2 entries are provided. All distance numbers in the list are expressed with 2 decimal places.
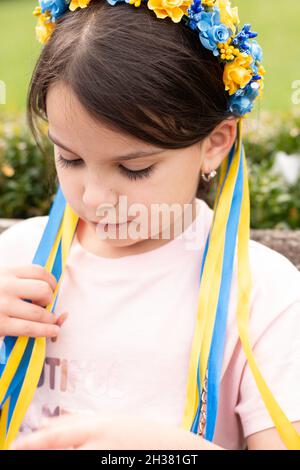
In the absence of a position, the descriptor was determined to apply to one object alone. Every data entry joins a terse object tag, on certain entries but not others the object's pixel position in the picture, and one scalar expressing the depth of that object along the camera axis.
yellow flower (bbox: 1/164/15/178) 2.82
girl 1.47
